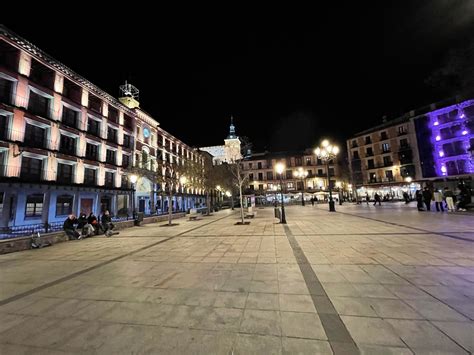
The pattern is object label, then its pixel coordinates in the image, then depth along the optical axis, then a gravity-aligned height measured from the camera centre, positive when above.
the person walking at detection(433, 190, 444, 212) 15.68 -0.37
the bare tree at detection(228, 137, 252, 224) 21.96 +5.60
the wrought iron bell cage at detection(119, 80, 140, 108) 31.91 +16.88
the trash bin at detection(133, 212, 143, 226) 16.17 -1.05
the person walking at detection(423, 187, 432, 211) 16.88 -0.21
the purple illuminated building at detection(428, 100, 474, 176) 30.58 +7.73
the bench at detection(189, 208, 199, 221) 19.65 -1.09
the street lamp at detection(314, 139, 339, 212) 17.59 +4.03
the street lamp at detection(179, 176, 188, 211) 20.67 +2.44
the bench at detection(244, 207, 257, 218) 18.36 -1.19
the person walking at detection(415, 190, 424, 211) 16.91 -0.54
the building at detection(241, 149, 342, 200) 54.47 +6.64
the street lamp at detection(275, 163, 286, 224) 15.17 +2.30
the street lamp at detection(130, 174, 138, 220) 14.33 +1.82
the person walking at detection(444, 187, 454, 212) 15.58 -0.54
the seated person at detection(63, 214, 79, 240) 10.69 -1.02
